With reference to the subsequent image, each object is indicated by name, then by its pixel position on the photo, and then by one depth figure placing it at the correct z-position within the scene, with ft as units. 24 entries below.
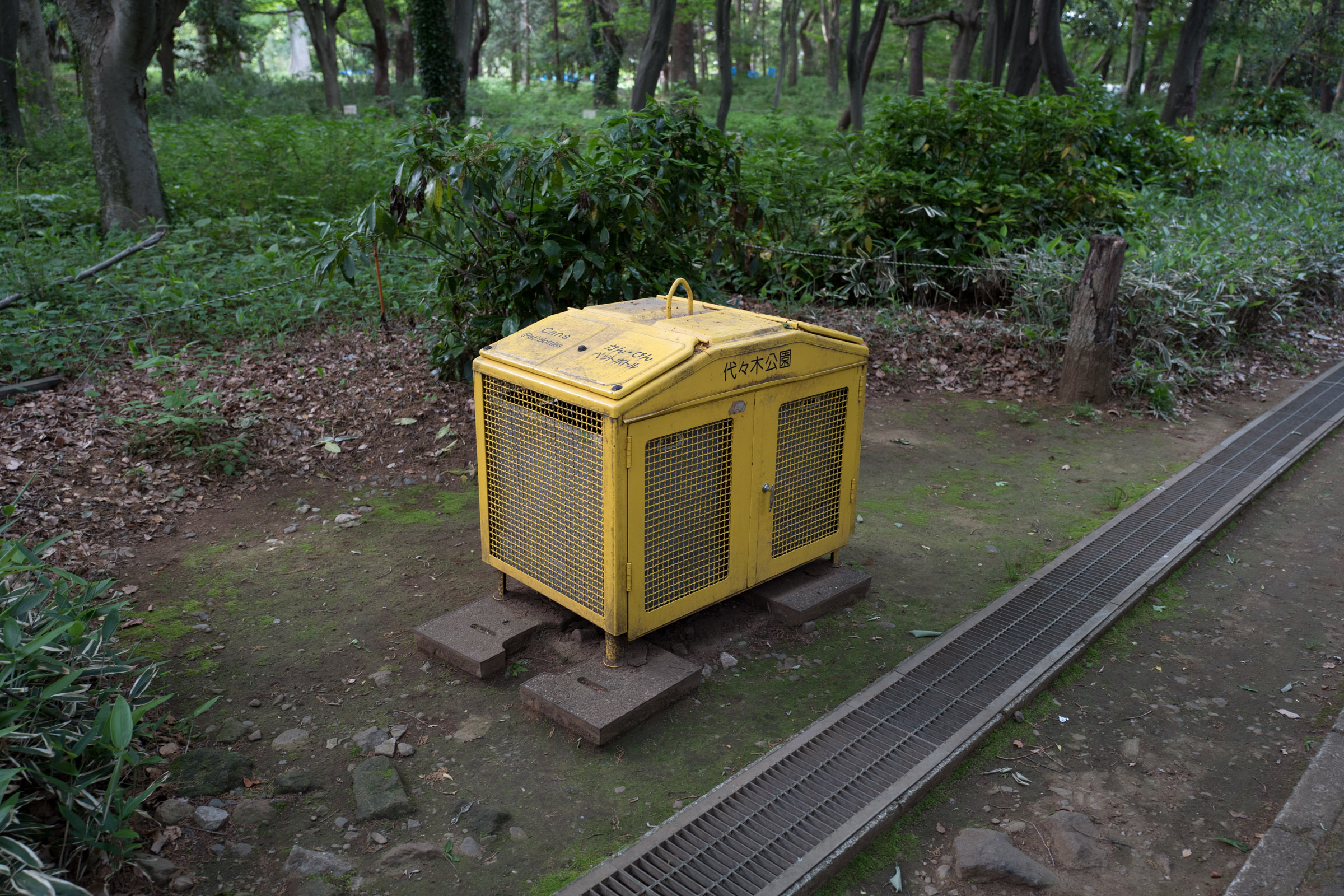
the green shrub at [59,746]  7.39
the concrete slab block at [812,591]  12.97
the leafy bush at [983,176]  29.30
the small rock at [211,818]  8.91
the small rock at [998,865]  8.52
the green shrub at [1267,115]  72.13
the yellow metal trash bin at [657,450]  10.54
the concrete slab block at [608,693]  10.26
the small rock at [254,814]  9.04
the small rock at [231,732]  10.27
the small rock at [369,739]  10.29
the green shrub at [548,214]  16.38
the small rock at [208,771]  9.38
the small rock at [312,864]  8.45
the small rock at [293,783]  9.53
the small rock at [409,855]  8.62
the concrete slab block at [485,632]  11.52
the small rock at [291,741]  10.23
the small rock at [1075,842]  8.78
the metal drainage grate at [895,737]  8.56
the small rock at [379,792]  9.23
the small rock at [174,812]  8.89
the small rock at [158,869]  8.17
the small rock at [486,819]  9.06
